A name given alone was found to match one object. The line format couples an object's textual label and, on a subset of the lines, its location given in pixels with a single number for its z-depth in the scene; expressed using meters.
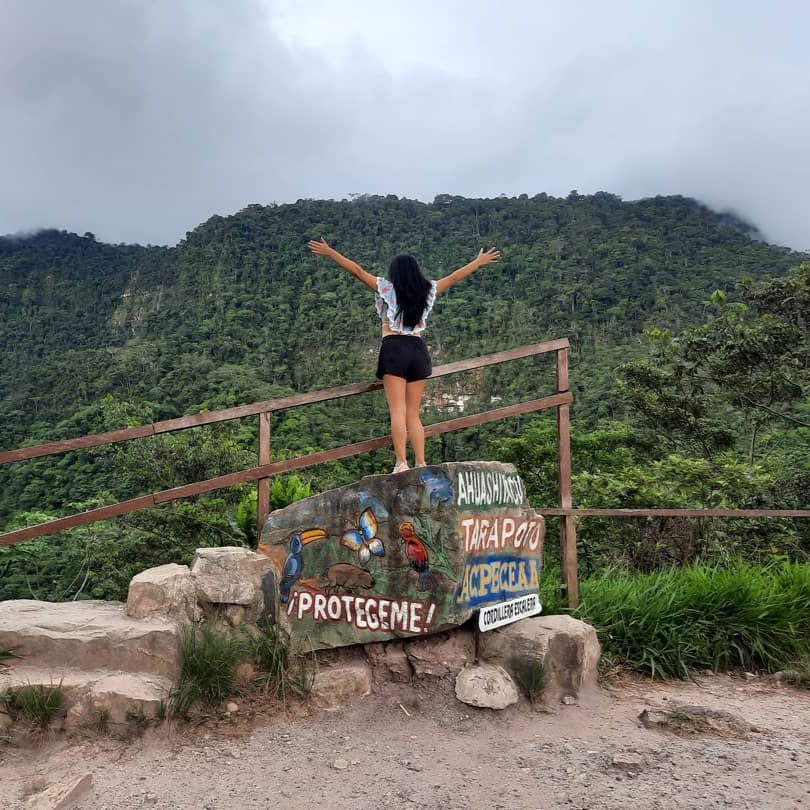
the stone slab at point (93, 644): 3.26
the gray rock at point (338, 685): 3.49
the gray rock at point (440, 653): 3.69
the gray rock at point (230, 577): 3.58
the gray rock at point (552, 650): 3.70
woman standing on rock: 3.81
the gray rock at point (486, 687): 3.51
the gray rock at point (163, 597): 3.53
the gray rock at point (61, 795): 2.55
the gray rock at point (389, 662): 3.69
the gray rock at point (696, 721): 3.33
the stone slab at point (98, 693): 3.06
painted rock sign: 3.65
